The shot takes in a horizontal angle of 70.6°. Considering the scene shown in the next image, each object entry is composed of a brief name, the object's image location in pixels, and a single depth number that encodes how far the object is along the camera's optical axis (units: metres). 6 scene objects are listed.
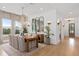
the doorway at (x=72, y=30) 6.18
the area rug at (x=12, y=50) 2.63
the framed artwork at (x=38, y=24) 4.48
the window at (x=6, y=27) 3.49
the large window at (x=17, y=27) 4.42
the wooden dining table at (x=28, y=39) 3.01
